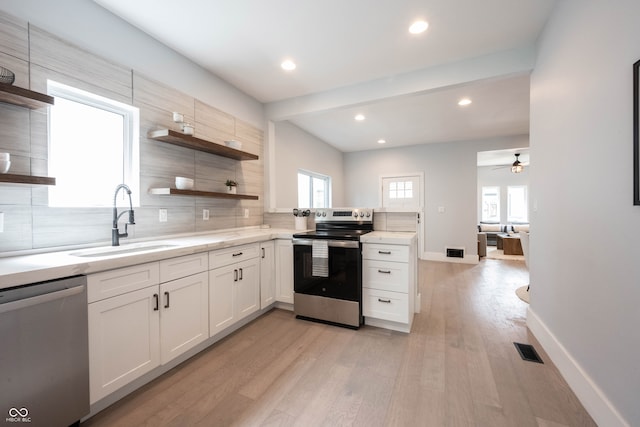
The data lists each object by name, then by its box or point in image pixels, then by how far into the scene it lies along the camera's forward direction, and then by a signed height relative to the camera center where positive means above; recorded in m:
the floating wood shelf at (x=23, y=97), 1.31 +0.61
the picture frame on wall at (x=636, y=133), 1.11 +0.34
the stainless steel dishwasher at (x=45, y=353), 1.08 -0.64
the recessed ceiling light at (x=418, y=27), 2.12 +1.53
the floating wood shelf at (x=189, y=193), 2.16 +0.17
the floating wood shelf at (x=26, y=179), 1.30 +0.17
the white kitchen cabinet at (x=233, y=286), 2.14 -0.67
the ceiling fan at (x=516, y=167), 5.86 +1.00
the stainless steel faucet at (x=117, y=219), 1.88 -0.06
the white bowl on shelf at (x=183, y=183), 2.30 +0.26
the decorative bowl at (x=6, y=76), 1.33 +0.70
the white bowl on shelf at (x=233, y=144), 2.83 +0.74
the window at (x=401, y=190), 6.18 +0.52
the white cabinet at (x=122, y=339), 1.38 -0.74
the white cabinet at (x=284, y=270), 2.85 -0.65
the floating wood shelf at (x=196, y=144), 2.14 +0.63
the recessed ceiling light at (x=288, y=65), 2.67 +1.54
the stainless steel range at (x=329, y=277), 2.48 -0.64
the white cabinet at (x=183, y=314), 1.74 -0.74
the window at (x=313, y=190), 5.17 +0.48
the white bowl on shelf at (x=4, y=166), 1.32 +0.24
